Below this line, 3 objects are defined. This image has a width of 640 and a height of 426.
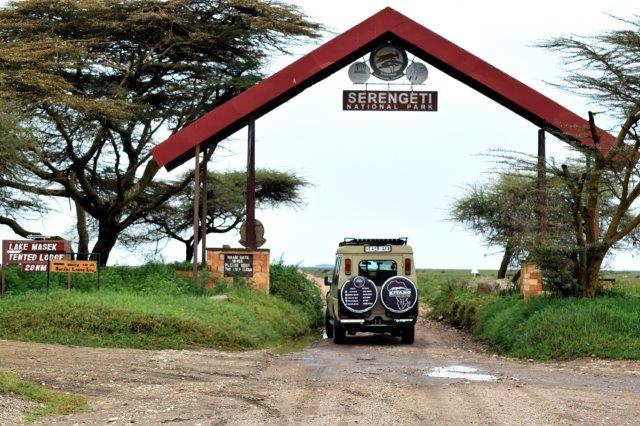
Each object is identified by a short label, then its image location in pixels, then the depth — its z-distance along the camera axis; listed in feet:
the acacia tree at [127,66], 115.44
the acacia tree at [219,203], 168.14
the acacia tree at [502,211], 87.56
